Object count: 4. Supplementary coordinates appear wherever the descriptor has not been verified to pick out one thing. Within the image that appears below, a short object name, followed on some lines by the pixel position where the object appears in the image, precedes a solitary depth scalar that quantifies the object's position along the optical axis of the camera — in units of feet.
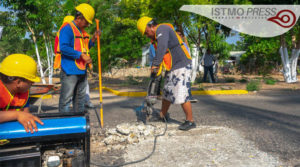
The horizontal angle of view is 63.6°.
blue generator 5.12
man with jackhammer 11.94
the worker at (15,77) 6.15
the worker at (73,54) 11.23
